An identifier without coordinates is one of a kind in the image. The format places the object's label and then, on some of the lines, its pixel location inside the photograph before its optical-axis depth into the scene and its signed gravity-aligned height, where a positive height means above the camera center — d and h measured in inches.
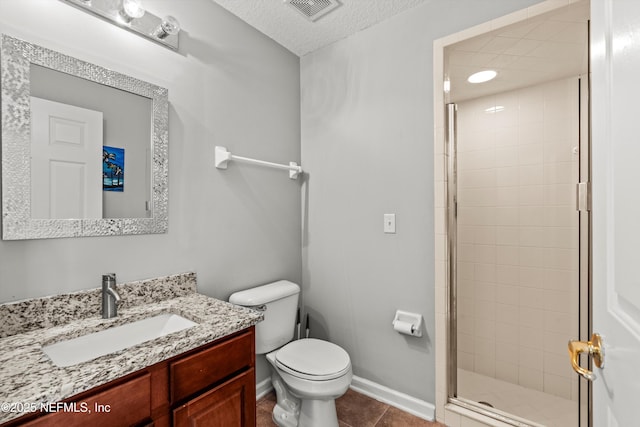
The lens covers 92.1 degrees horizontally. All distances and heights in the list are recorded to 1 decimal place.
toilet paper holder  69.7 -25.5
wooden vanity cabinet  32.5 -22.8
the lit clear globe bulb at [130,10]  51.0 +33.8
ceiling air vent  68.5 +46.8
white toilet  58.9 -30.8
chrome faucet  48.4 -13.3
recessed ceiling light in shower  69.9 +31.2
